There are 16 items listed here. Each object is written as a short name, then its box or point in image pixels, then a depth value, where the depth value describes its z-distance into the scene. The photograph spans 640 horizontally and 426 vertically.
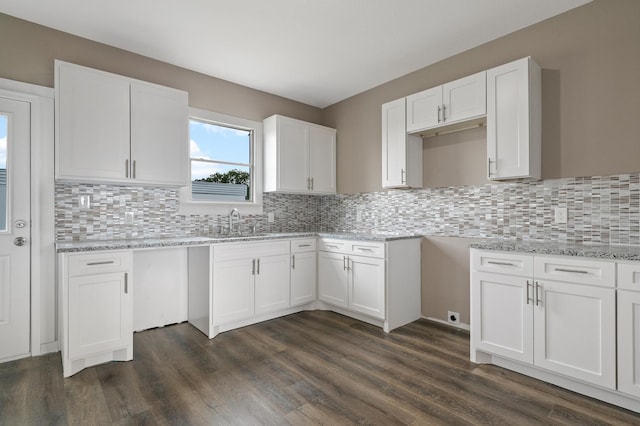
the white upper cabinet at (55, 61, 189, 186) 2.68
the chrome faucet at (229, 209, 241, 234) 3.83
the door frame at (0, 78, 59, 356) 2.76
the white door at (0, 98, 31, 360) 2.65
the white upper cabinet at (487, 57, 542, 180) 2.62
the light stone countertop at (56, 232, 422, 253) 2.54
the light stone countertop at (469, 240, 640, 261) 1.99
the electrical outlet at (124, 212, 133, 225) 3.23
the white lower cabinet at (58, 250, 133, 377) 2.42
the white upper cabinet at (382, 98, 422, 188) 3.51
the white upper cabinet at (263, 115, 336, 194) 4.10
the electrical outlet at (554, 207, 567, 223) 2.68
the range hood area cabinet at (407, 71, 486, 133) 2.93
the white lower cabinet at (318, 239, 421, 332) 3.31
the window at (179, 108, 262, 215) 3.73
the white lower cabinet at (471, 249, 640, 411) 1.96
